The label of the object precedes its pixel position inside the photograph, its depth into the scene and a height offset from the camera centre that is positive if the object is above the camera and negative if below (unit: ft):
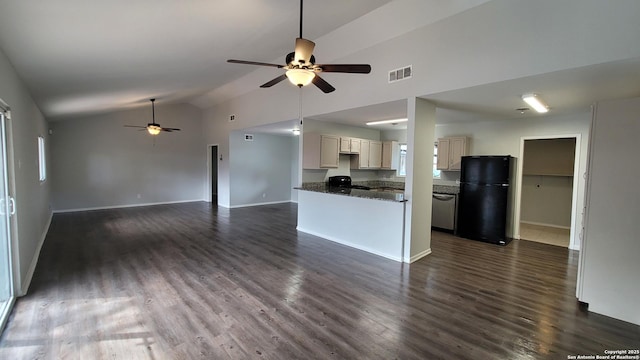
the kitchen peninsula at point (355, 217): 13.84 -2.88
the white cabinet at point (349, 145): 20.02 +1.53
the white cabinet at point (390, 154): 23.07 +1.08
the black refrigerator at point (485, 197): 16.85 -1.75
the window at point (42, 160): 18.31 -0.03
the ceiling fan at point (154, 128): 24.34 +2.94
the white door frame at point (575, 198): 15.92 -1.54
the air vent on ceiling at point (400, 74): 12.73 +4.33
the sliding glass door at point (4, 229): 8.82 -2.24
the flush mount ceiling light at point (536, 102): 11.82 +3.08
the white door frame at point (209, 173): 31.94 -1.12
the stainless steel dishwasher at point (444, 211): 19.13 -2.98
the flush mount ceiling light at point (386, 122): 18.36 +3.11
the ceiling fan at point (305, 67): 8.49 +3.12
